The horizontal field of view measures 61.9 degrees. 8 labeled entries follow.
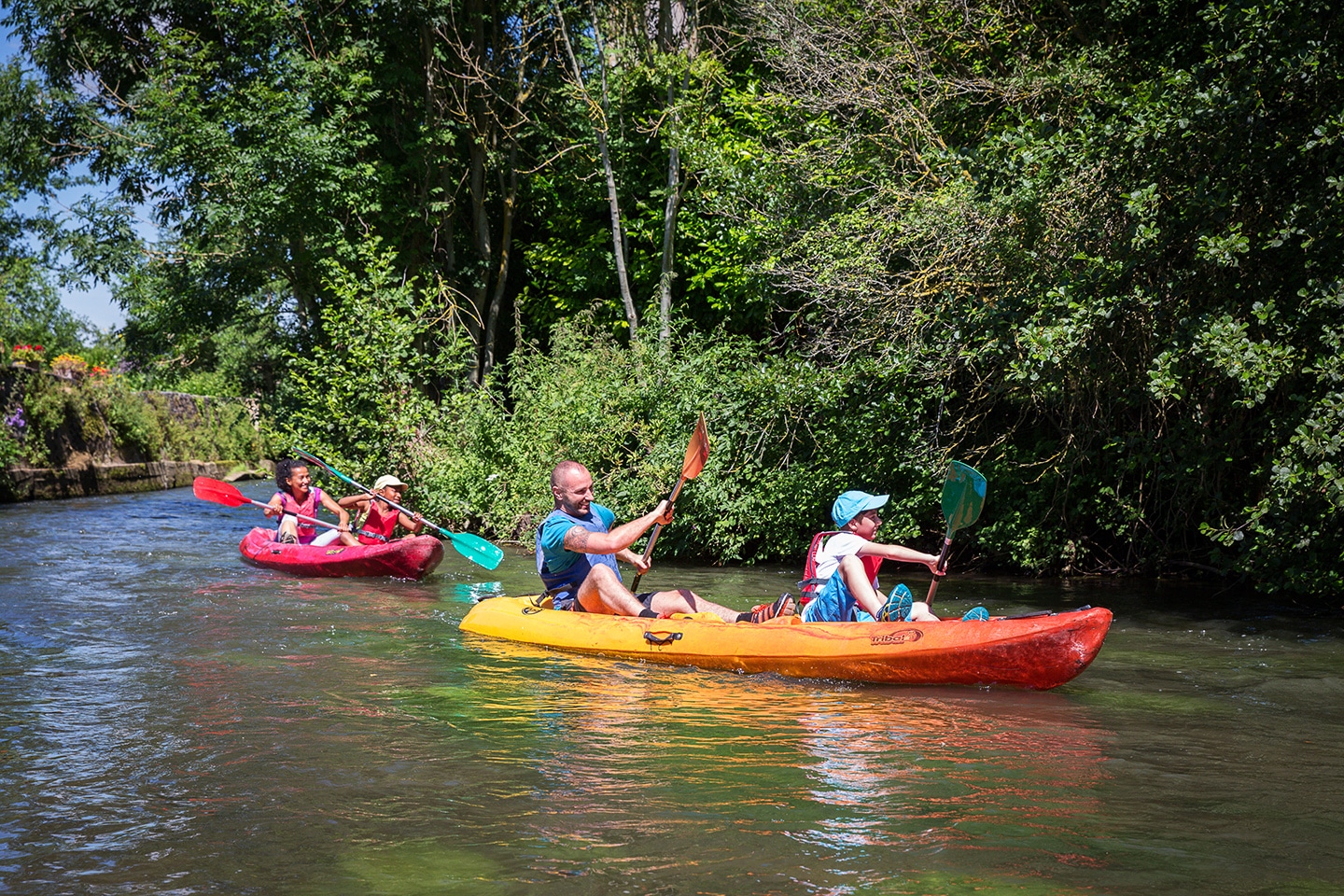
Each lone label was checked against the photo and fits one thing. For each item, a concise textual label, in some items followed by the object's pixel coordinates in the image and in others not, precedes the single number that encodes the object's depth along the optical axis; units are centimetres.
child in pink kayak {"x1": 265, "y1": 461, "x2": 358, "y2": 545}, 1105
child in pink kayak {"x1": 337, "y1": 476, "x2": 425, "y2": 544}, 1126
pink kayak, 1005
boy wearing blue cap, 618
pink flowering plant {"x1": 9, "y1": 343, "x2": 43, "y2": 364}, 1780
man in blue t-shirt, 654
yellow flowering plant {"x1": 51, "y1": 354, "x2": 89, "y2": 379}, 1936
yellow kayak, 562
